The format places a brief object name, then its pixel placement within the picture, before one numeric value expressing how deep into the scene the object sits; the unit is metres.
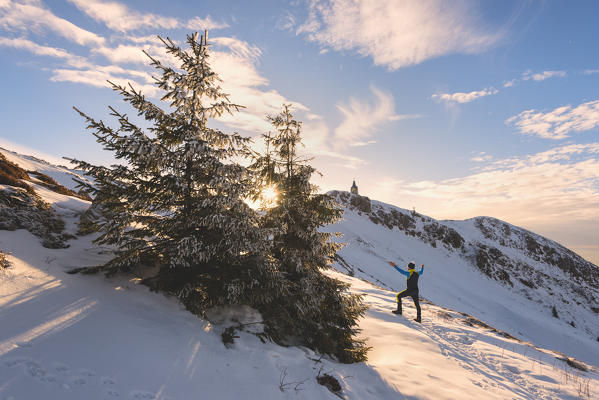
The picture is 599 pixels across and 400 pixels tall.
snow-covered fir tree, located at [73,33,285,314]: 5.75
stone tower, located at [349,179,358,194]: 74.19
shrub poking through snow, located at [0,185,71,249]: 6.85
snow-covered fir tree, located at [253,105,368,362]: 6.96
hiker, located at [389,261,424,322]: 10.59
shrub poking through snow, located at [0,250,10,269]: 5.02
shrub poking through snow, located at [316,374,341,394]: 5.33
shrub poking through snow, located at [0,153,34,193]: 7.68
